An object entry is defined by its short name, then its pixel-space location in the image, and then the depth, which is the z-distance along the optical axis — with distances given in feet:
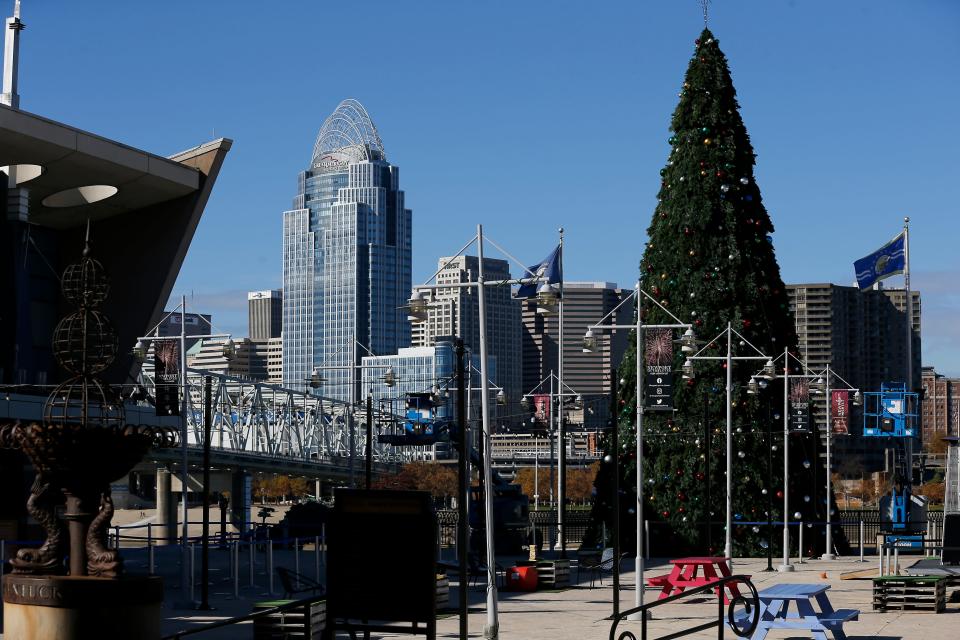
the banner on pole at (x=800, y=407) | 148.46
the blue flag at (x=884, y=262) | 184.85
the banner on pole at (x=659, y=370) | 107.34
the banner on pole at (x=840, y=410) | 171.01
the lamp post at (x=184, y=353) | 111.04
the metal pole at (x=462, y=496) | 63.67
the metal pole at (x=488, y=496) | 80.74
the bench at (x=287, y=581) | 88.22
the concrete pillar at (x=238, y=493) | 246.62
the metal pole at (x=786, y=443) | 140.05
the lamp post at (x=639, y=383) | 91.35
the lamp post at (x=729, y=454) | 126.11
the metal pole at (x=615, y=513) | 77.46
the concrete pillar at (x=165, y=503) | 249.34
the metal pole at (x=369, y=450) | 130.62
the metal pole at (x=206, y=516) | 95.96
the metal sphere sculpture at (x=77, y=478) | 47.93
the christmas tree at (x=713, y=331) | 159.63
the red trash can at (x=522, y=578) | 116.06
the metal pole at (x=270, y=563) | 110.63
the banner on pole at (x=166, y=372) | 128.57
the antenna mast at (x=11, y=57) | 154.61
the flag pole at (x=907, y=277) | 188.14
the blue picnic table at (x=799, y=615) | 75.72
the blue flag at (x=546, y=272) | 98.94
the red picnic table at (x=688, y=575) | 98.68
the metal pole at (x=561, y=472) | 170.07
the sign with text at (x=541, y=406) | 215.72
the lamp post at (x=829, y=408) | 151.95
